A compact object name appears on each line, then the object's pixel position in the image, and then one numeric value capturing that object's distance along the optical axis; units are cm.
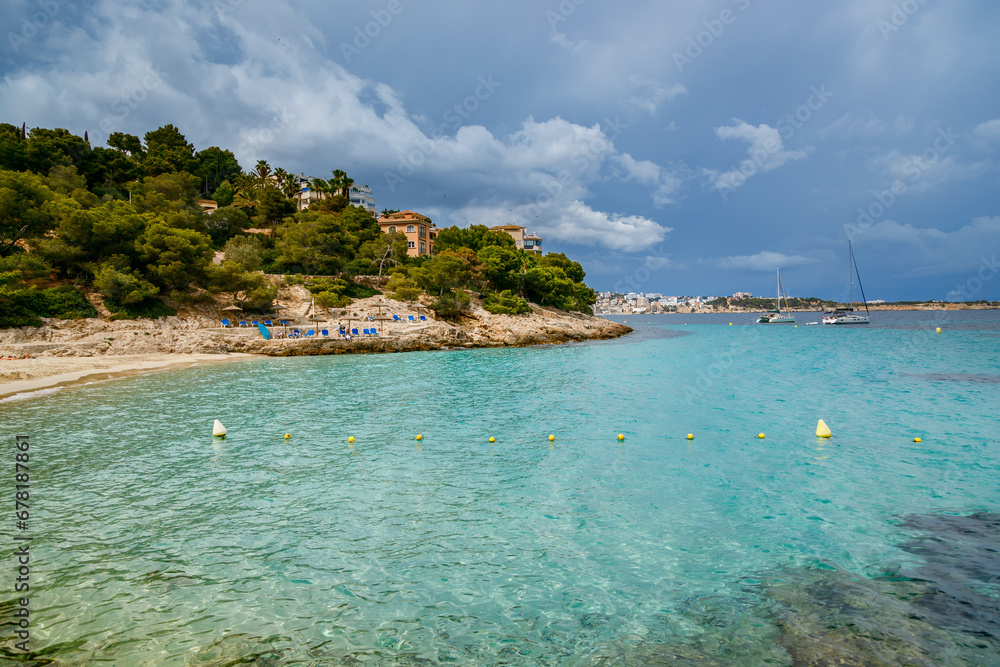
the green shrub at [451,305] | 5381
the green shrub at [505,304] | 5764
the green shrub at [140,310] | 3684
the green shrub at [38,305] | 3153
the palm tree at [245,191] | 6909
